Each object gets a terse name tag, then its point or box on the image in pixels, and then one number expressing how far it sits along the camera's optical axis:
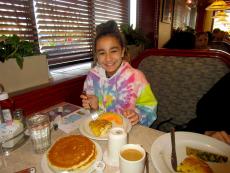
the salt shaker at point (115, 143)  0.63
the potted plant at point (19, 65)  1.04
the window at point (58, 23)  1.47
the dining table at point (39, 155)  0.65
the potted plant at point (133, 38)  2.54
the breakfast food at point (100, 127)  0.80
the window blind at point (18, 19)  1.39
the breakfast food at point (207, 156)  0.68
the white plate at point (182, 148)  0.63
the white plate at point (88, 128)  0.79
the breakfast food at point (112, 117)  0.86
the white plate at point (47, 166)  0.60
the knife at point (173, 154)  0.65
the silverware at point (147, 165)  0.63
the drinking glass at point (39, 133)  0.74
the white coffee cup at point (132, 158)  0.53
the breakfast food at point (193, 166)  0.61
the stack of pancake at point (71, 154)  0.58
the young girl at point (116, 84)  1.17
